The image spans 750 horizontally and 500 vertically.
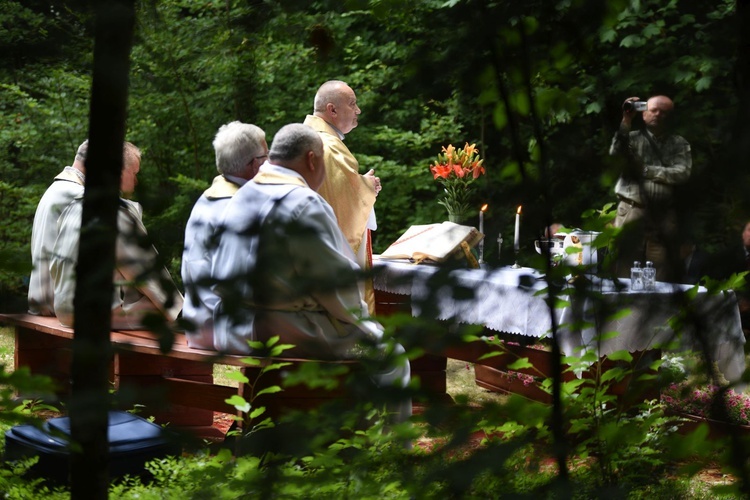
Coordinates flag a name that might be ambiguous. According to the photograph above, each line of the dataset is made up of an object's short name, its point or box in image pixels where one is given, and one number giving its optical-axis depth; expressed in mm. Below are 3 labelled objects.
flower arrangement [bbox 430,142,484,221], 13000
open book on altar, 10914
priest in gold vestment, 12266
